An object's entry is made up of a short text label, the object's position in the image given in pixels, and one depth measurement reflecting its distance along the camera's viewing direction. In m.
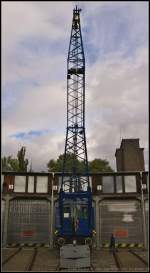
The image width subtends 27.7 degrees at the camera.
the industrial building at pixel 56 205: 34.19
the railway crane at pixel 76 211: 25.33
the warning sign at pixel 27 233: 34.34
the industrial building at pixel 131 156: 46.59
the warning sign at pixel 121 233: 34.31
